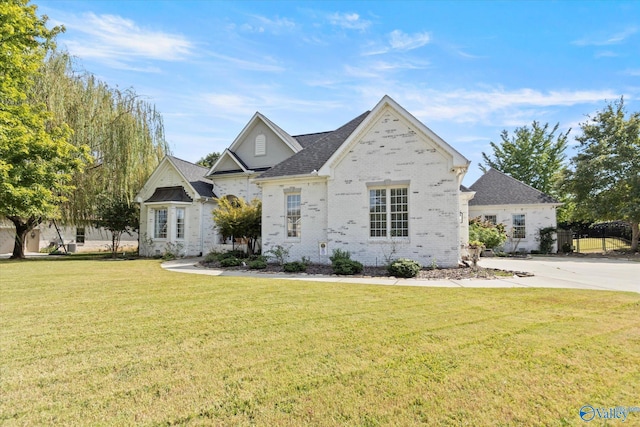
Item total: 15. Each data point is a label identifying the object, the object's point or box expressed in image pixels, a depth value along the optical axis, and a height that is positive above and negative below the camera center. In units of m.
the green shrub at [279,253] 14.83 -1.37
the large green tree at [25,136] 11.05 +3.61
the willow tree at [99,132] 19.72 +5.98
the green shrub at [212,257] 16.16 -1.69
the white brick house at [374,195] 12.58 +1.23
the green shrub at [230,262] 14.40 -1.69
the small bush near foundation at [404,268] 11.10 -1.56
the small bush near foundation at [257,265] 13.66 -1.74
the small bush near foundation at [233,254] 15.37 -1.54
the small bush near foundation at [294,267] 12.76 -1.71
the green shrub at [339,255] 12.72 -1.28
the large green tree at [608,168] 22.98 +4.17
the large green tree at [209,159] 50.04 +10.33
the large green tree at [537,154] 38.53 +8.50
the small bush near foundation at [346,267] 11.80 -1.59
